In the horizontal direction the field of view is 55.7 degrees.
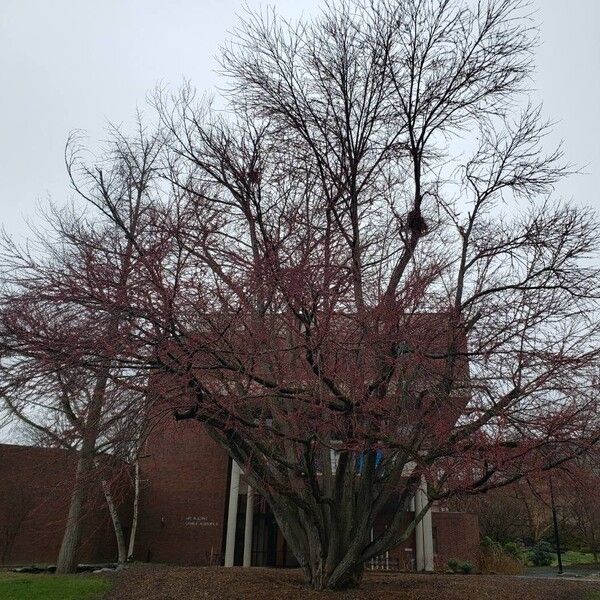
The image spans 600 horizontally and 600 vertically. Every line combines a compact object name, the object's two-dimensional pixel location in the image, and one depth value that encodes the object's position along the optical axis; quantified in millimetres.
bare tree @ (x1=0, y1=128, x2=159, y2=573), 6078
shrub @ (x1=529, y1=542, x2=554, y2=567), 31312
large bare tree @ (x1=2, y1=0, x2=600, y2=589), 6832
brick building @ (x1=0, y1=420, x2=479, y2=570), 21469
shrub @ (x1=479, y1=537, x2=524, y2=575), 21891
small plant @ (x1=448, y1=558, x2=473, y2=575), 20672
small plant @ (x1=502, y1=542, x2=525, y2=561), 27559
